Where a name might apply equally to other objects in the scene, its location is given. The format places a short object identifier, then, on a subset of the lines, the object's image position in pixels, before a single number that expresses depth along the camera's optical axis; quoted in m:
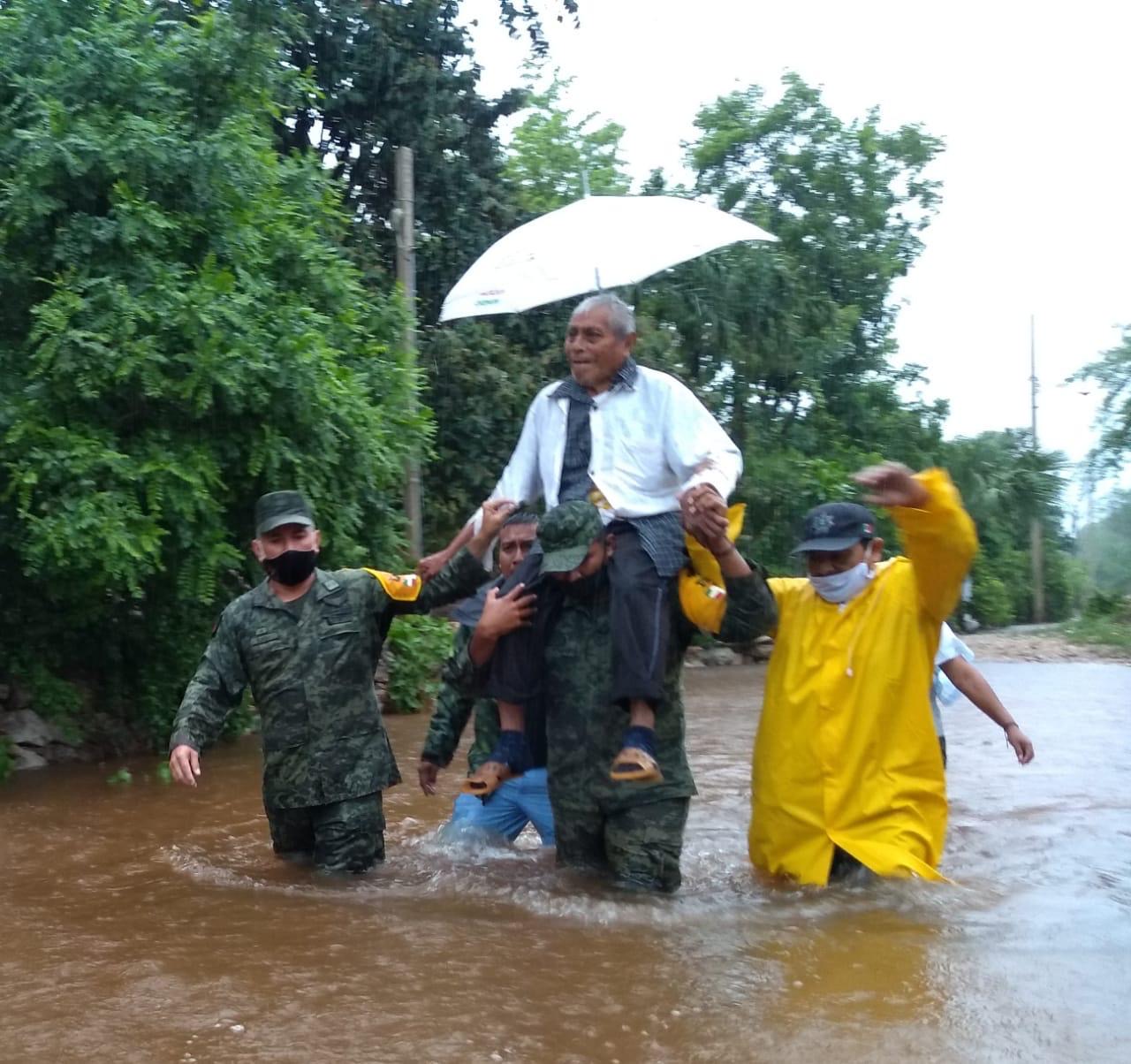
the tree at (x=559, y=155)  30.33
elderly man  4.98
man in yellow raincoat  5.25
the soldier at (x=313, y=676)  5.62
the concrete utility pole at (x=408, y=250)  14.70
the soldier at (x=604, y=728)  5.18
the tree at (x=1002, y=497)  28.66
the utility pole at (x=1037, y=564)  37.81
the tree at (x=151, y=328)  8.45
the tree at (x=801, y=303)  23.81
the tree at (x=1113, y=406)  28.78
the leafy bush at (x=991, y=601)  33.16
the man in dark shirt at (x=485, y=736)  5.75
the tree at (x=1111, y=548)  35.53
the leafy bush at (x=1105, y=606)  31.14
